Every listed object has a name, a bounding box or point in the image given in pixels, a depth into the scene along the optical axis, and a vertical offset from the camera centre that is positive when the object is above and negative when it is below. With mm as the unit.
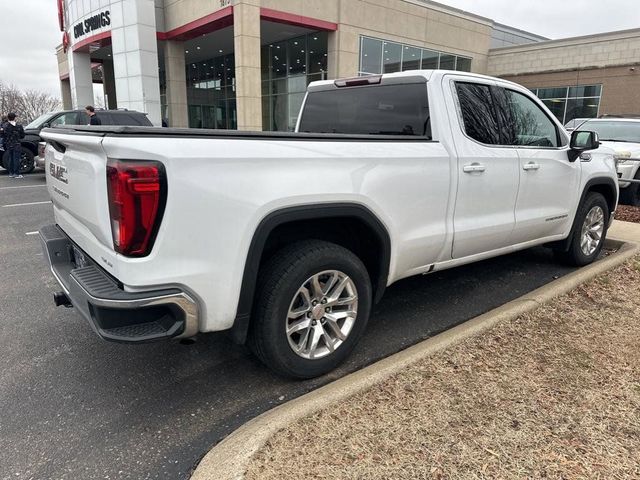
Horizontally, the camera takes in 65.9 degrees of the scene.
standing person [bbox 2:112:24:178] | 13172 -792
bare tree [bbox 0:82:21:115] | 58534 +1413
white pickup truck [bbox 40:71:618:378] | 2324 -534
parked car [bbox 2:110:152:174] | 13039 -258
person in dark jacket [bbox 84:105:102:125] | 11366 -71
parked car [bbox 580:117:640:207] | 9023 -483
